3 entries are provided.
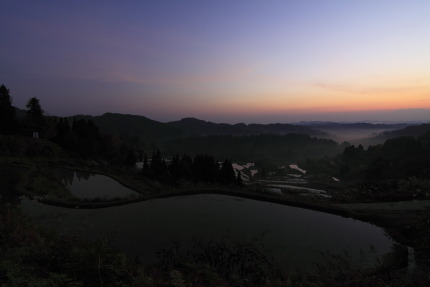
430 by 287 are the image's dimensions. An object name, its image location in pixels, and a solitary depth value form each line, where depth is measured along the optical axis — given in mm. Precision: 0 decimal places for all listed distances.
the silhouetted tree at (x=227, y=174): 44344
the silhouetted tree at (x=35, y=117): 40125
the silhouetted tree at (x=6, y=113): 35156
